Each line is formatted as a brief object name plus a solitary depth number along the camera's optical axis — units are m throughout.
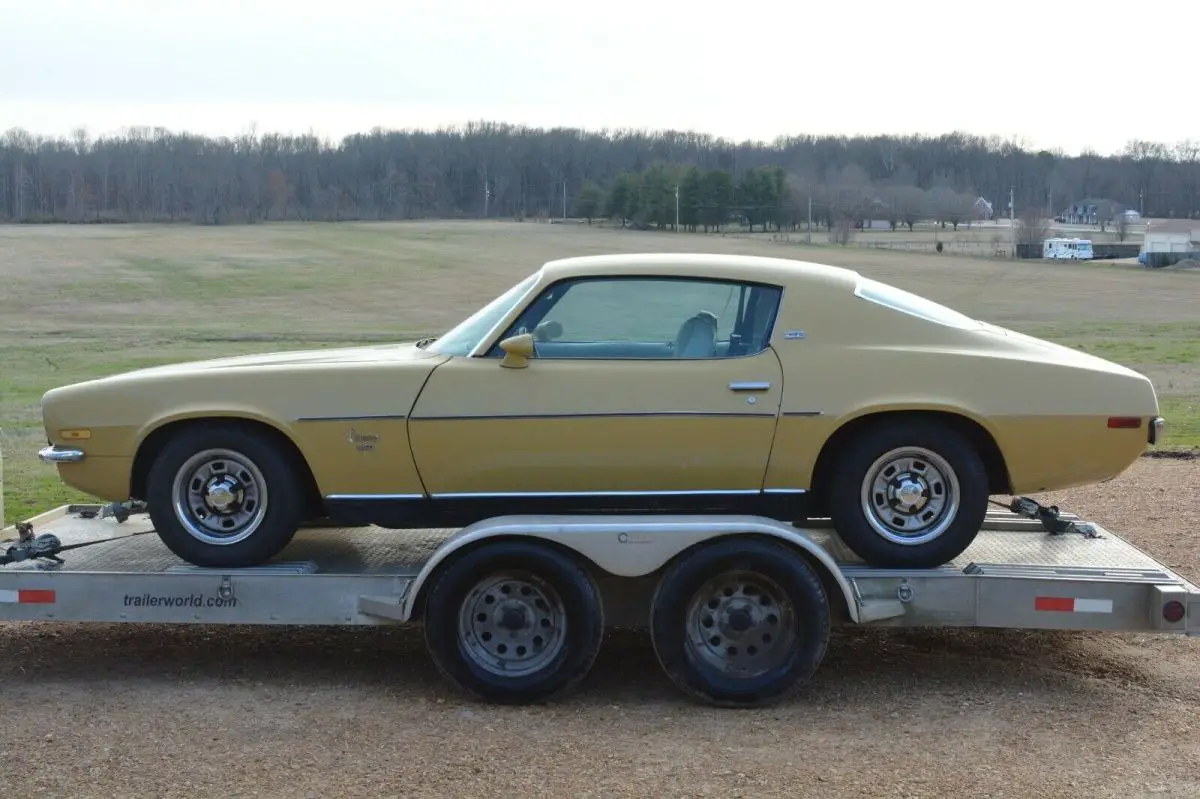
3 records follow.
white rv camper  74.81
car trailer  5.26
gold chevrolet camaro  5.48
